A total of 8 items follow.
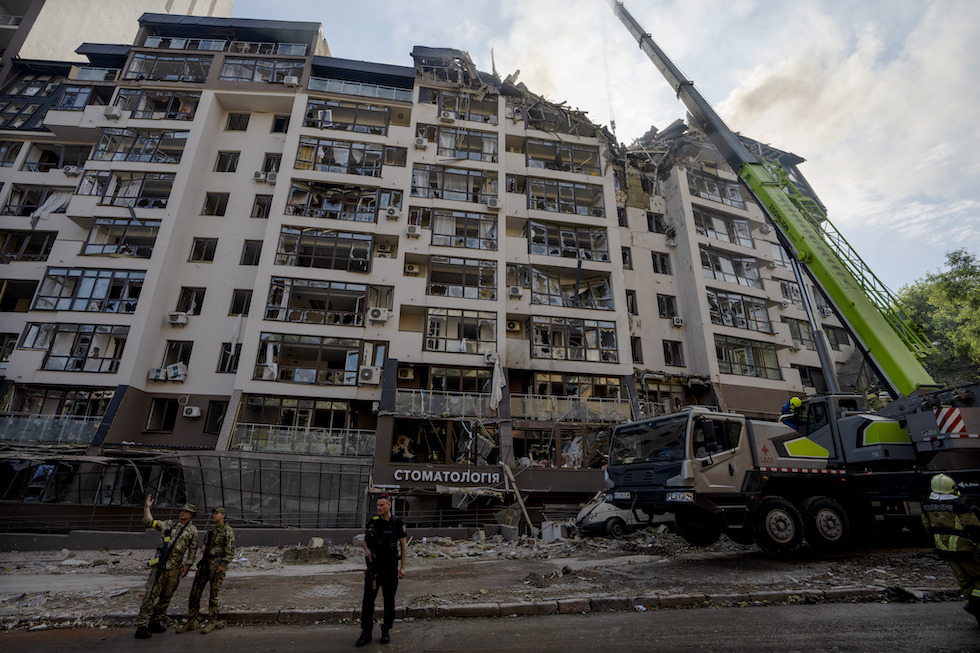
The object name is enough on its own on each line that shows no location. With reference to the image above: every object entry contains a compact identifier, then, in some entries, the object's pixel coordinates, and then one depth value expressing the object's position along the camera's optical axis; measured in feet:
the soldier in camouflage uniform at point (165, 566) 20.08
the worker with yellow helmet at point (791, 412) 39.68
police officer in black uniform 18.25
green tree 81.82
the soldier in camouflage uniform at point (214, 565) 20.49
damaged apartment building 68.13
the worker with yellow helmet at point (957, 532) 18.97
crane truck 32.30
